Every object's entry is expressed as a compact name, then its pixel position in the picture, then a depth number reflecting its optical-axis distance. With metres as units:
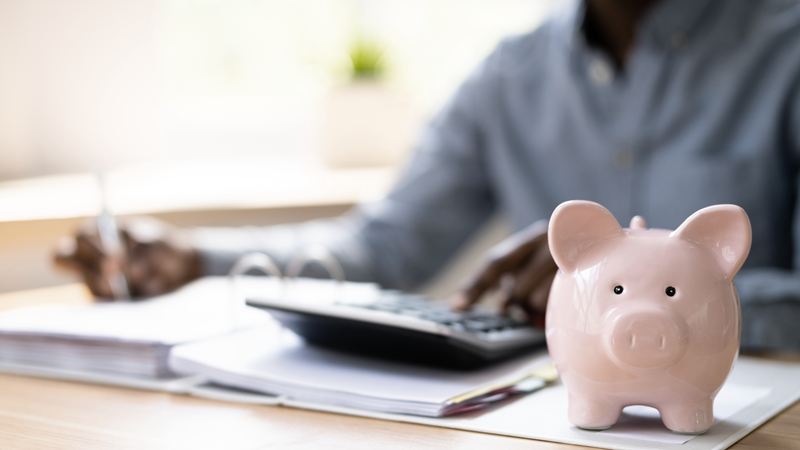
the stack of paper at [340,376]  0.98
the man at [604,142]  1.60
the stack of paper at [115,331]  1.09
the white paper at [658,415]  0.92
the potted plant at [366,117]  2.82
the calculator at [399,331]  1.01
